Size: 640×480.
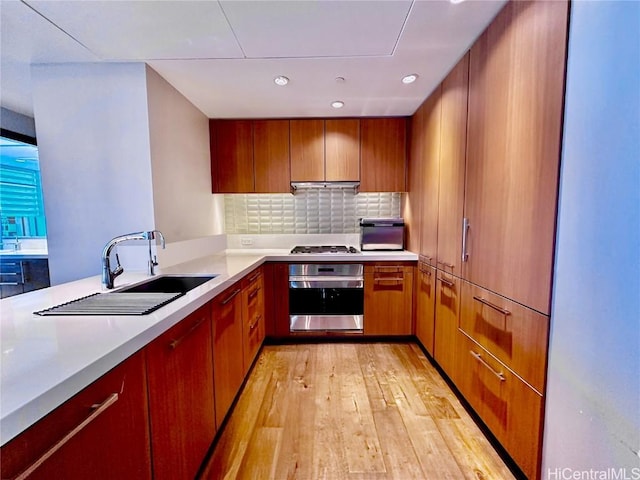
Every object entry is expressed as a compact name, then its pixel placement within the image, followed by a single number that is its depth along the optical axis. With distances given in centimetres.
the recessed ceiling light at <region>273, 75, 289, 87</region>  192
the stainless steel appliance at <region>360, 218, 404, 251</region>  272
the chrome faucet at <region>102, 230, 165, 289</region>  133
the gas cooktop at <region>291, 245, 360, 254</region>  264
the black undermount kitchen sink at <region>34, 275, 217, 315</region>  97
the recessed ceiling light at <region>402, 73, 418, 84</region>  191
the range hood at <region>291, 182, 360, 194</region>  280
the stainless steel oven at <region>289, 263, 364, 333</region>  256
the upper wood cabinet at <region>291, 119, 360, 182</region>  272
